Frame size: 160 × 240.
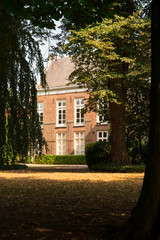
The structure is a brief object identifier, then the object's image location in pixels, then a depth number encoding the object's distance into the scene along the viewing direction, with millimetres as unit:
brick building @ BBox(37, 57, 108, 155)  29672
